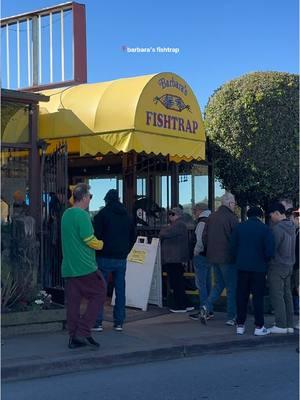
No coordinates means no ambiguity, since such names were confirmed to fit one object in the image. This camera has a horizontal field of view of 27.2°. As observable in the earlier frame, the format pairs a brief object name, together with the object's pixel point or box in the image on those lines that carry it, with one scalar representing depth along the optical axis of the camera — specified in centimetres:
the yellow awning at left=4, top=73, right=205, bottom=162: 994
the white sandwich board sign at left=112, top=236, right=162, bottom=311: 988
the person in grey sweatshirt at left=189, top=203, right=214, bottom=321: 918
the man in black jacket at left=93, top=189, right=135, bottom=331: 800
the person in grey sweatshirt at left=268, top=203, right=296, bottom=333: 828
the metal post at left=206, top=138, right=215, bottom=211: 1416
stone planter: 791
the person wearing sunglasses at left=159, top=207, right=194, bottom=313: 976
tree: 1335
